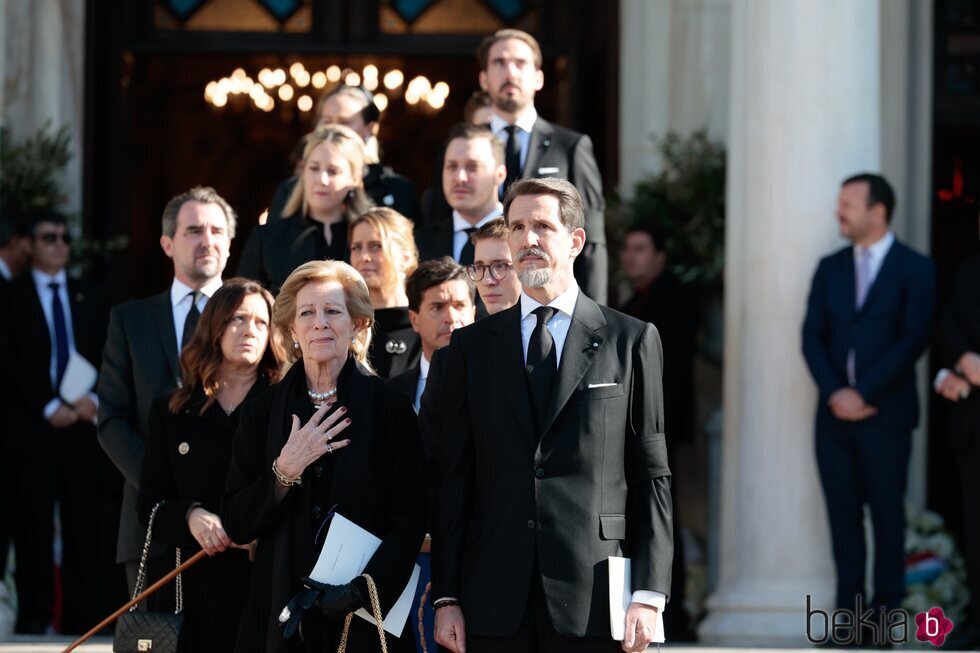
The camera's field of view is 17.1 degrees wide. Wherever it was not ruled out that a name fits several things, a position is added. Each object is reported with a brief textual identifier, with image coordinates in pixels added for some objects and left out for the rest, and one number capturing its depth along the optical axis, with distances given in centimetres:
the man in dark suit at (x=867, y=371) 1616
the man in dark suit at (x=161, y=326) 1333
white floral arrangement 1759
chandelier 2834
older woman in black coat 1023
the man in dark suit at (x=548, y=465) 984
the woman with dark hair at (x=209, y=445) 1154
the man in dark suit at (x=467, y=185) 1441
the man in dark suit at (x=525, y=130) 1585
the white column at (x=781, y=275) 1705
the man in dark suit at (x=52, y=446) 1740
